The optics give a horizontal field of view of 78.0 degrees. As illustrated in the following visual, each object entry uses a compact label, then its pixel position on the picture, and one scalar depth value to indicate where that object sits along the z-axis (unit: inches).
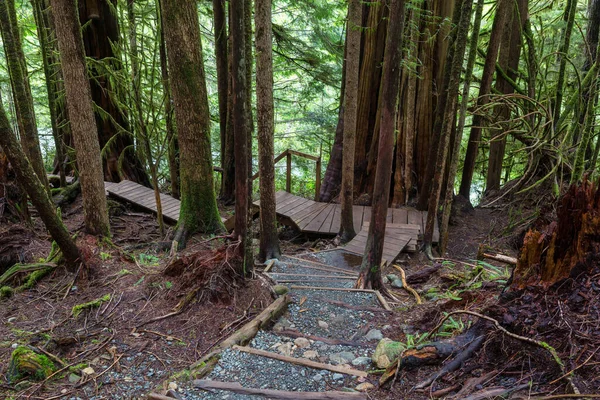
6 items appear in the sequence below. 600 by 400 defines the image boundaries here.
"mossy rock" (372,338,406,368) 115.0
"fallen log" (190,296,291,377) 110.5
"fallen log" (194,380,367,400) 93.5
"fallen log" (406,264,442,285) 210.2
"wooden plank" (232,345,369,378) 111.4
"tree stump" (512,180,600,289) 94.8
